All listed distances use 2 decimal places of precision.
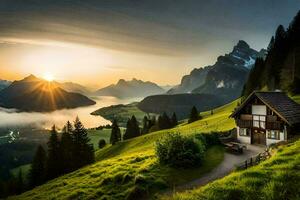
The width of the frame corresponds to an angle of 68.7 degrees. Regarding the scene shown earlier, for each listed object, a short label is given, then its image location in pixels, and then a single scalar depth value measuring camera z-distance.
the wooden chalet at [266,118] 32.08
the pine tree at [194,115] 86.81
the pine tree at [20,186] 64.53
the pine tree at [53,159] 52.68
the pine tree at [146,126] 109.70
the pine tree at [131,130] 100.64
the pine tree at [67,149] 53.01
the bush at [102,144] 101.88
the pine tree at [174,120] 102.74
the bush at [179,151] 23.15
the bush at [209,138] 29.20
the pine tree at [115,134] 92.03
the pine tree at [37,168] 58.15
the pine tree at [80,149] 53.39
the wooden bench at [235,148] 28.99
